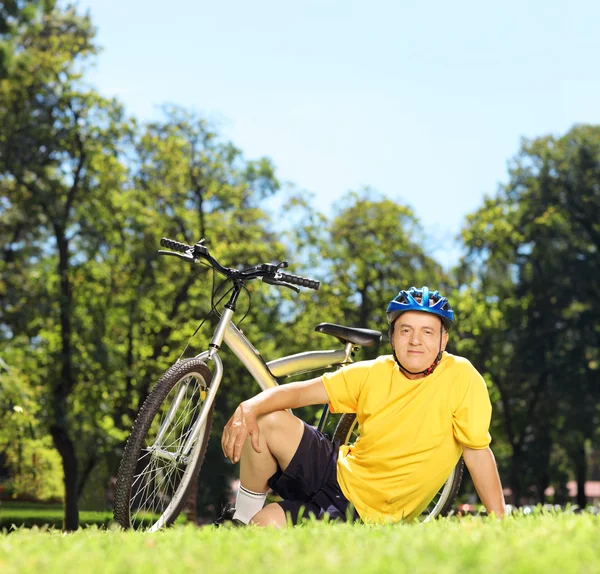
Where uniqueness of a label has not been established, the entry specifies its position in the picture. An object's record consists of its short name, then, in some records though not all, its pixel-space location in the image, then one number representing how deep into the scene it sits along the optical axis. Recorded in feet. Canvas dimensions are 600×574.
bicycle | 14.76
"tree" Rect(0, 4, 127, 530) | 74.84
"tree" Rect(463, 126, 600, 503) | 94.43
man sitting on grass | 13.96
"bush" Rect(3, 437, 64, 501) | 67.51
